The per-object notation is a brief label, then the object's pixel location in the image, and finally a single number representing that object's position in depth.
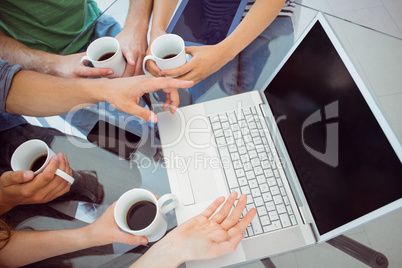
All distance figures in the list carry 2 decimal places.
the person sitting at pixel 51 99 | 0.67
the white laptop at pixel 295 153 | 0.47
